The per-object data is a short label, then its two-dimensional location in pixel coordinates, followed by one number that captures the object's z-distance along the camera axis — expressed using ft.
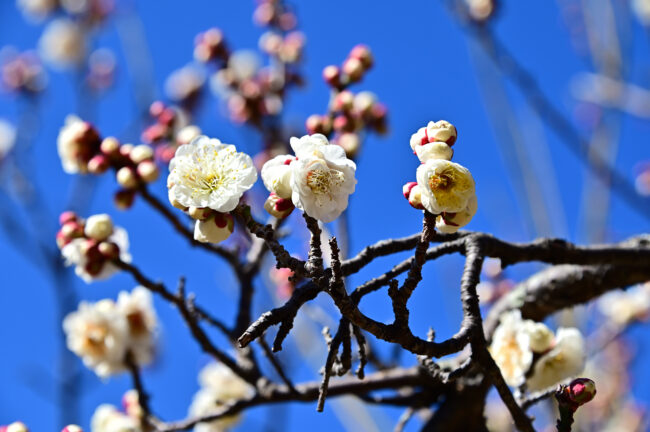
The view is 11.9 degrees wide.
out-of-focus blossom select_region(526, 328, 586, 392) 3.12
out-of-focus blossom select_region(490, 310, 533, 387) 3.10
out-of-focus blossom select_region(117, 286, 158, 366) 3.39
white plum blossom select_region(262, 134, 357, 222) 2.83
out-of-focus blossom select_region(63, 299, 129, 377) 3.35
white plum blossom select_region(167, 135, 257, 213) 2.89
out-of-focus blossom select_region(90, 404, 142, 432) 3.27
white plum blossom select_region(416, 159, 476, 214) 2.82
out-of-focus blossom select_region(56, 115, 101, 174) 3.26
